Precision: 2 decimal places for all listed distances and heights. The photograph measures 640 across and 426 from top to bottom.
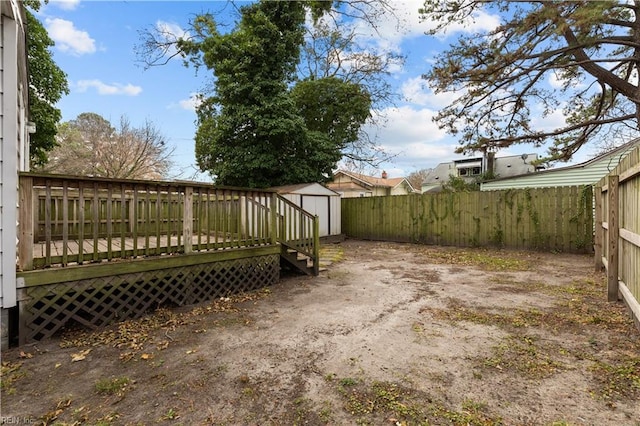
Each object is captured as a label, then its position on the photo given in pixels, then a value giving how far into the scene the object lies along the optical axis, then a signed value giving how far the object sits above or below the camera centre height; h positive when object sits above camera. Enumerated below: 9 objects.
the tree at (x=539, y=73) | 8.19 +4.30
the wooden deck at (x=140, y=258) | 3.08 -0.55
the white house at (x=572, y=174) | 11.77 +1.56
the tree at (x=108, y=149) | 18.91 +4.20
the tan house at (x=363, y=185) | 27.41 +2.72
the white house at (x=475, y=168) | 21.02 +3.35
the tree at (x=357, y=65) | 15.67 +7.84
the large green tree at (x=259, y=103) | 11.64 +4.29
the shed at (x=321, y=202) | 10.64 +0.44
